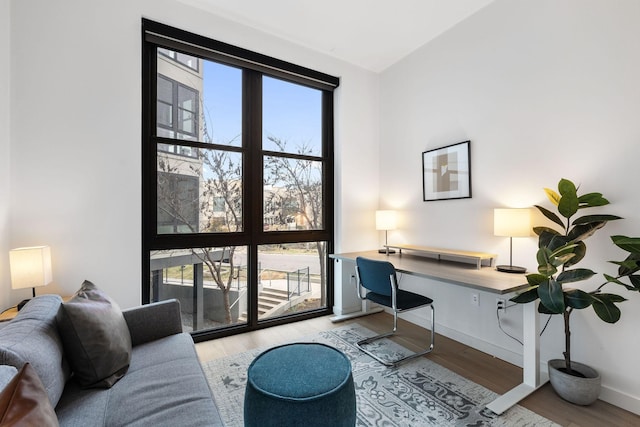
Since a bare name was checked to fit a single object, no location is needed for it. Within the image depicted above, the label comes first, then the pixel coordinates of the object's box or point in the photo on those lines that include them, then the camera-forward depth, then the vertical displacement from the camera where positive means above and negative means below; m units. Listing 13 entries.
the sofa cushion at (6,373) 0.87 -0.50
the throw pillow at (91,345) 1.31 -0.60
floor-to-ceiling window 2.56 +0.32
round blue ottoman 1.16 -0.74
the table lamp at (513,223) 2.13 -0.07
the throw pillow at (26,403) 0.70 -0.48
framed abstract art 2.71 +0.42
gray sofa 1.10 -0.78
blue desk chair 2.34 -0.65
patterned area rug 1.71 -1.20
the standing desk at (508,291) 1.84 -0.48
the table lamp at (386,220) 3.29 -0.06
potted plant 1.66 -0.40
